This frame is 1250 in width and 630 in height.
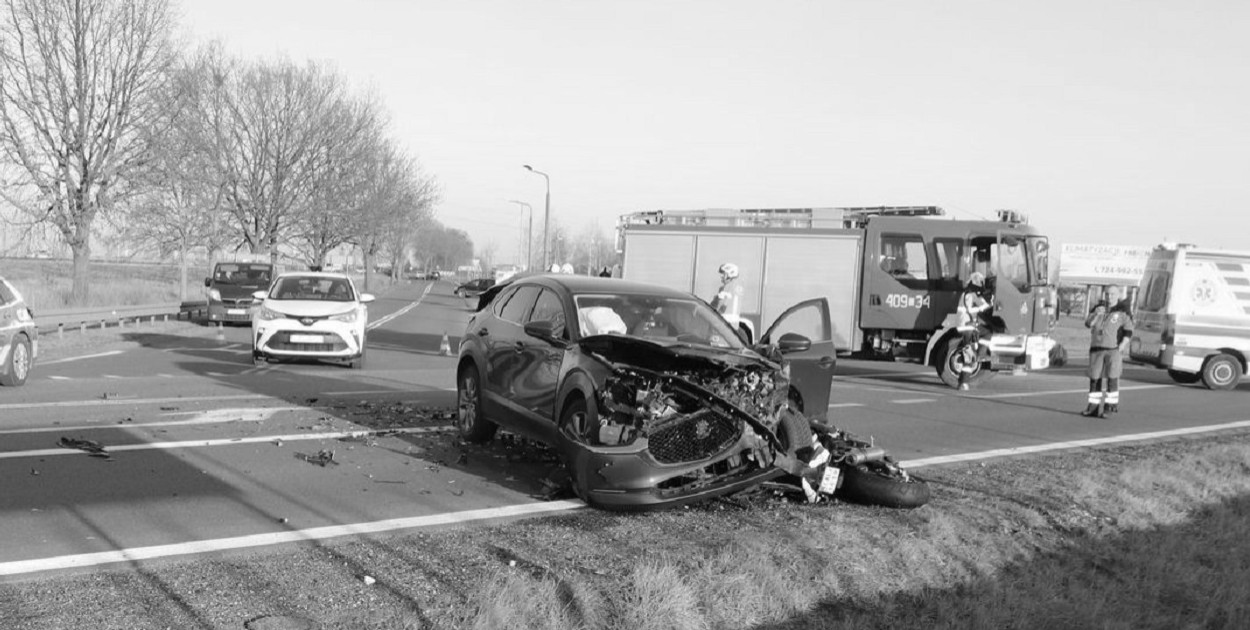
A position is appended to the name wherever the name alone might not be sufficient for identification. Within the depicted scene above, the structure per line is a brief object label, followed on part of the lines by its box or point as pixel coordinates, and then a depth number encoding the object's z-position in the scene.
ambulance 19.20
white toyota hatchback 15.23
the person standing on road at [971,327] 16.53
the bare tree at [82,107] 30.31
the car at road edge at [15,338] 12.02
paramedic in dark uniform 13.17
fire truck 17.22
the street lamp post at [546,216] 49.81
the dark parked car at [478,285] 41.48
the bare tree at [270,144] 42.25
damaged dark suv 6.05
